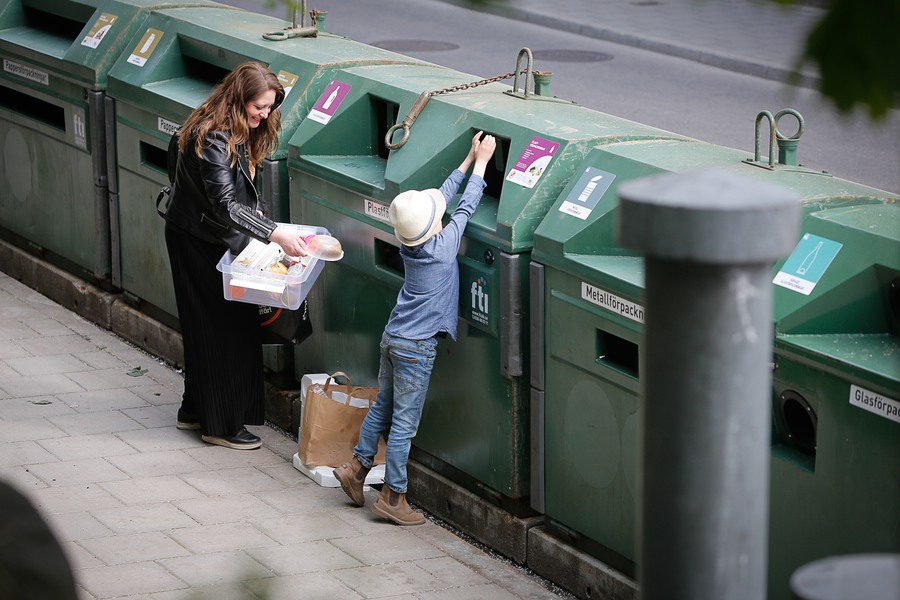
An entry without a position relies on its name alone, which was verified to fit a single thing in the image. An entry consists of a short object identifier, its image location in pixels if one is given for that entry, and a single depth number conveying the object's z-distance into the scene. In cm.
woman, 1034
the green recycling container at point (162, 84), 1207
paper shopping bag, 1048
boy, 911
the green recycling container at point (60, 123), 1366
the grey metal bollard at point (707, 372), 251
